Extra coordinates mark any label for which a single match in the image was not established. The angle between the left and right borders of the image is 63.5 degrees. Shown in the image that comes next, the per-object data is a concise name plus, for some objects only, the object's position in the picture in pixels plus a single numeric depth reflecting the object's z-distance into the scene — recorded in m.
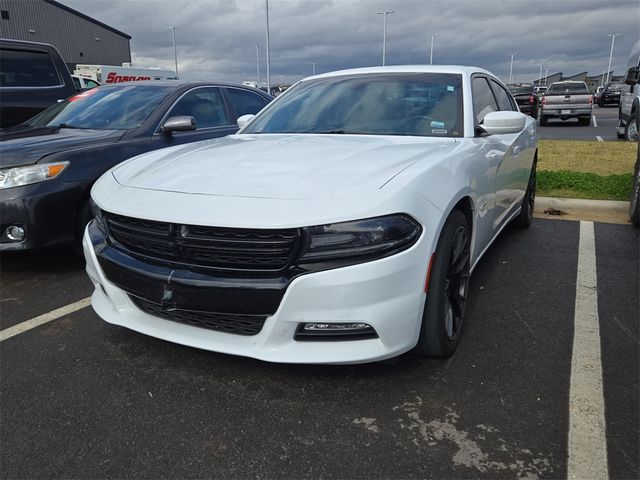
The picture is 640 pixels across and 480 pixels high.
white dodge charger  2.04
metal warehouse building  38.69
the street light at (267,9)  29.27
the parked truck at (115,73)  27.75
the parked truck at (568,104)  18.23
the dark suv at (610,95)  32.66
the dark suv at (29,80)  6.56
